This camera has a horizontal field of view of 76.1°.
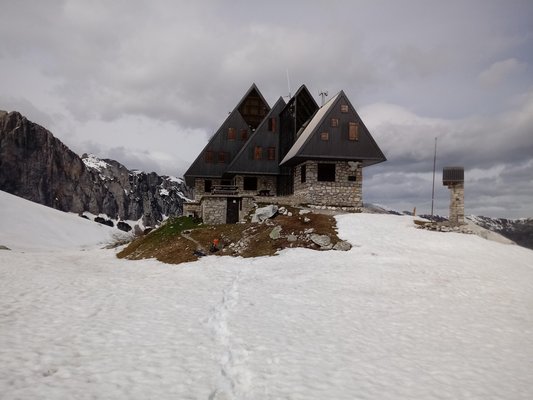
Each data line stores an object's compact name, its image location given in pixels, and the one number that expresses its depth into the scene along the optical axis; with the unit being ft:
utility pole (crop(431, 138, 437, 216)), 113.63
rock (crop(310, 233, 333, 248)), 73.87
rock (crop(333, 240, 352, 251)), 71.56
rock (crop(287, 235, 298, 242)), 77.61
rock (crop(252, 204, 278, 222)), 97.28
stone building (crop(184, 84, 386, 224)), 112.16
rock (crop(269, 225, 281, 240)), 79.26
